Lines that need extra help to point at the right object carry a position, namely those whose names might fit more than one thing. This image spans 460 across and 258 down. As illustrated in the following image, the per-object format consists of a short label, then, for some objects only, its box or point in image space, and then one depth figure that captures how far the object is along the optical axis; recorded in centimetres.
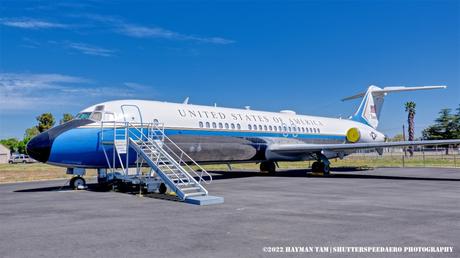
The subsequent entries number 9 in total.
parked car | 7912
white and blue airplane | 1510
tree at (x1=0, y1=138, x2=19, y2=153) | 14916
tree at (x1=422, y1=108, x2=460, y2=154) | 10081
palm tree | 8831
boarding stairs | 1314
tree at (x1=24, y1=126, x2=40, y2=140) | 13594
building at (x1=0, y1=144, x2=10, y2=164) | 9819
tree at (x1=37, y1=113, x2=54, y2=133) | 9031
